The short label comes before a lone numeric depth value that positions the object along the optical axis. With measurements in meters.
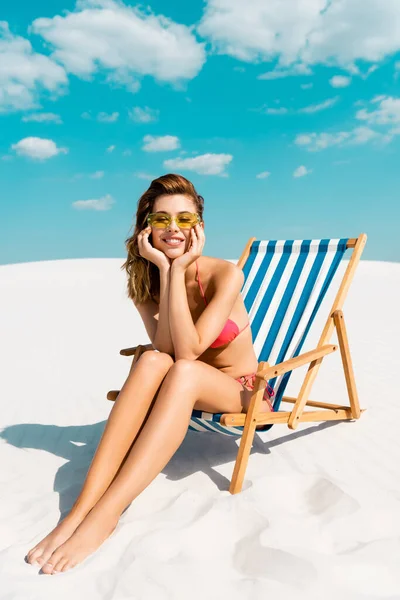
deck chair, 3.13
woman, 2.53
